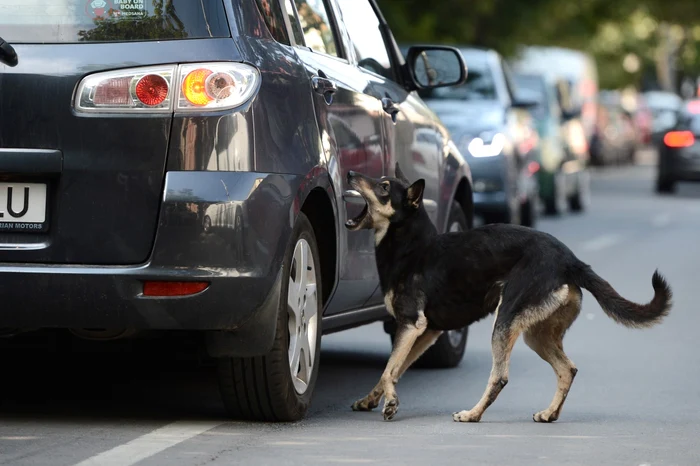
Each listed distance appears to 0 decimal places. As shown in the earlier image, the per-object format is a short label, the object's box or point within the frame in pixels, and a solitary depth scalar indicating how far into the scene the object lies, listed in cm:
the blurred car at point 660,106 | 5659
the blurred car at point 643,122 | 5756
